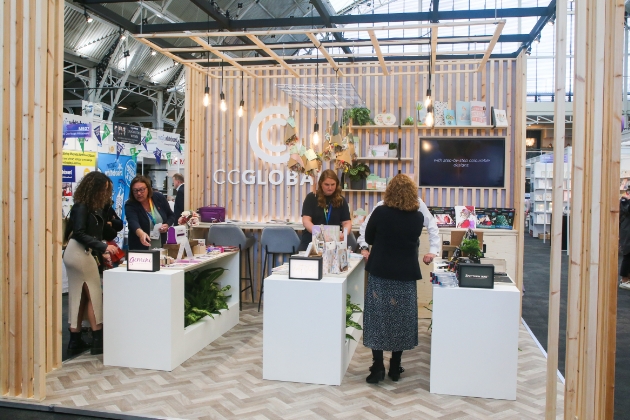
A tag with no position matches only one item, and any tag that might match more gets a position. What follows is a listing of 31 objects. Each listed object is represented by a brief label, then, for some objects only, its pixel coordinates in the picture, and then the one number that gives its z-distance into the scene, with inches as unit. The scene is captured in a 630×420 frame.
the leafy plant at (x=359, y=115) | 265.1
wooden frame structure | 174.4
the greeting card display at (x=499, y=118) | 252.4
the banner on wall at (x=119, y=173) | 324.5
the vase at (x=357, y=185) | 266.4
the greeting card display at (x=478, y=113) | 255.9
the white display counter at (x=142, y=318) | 171.9
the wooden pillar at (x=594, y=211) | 106.7
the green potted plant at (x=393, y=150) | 265.0
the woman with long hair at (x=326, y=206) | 214.5
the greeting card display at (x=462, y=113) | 259.1
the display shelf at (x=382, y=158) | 262.8
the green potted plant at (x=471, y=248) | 171.8
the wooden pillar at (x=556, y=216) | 109.5
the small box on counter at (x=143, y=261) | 173.5
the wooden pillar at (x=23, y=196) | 141.9
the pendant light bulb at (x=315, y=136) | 237.0
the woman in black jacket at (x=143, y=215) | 207.9
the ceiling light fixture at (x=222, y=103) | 233.7
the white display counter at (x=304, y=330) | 161.6
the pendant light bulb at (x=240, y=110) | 249.6
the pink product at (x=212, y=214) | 273.1
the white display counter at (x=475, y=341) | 152.3
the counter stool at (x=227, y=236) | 251.4
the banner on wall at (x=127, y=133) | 417.7
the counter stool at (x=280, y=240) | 249.6
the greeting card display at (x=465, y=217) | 250.1
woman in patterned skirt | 159.8
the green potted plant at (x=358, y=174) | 263.7
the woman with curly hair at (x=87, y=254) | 185.3
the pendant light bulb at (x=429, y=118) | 219.9
